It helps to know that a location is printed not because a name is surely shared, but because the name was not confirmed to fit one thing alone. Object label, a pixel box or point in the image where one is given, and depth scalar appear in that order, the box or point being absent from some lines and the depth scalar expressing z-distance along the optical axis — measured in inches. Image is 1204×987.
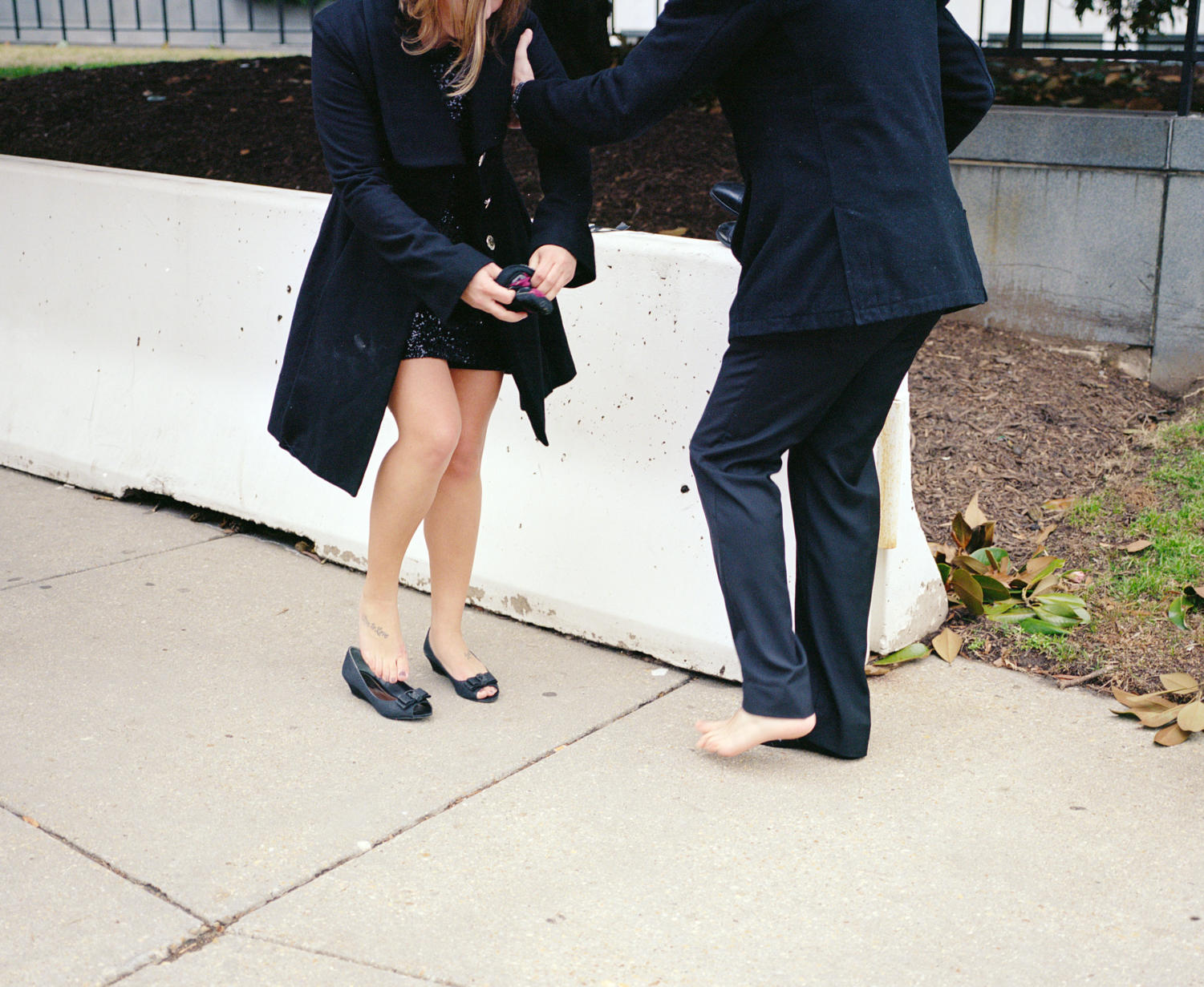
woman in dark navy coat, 117.0
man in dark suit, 106.5
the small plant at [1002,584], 154.6
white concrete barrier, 146.8
